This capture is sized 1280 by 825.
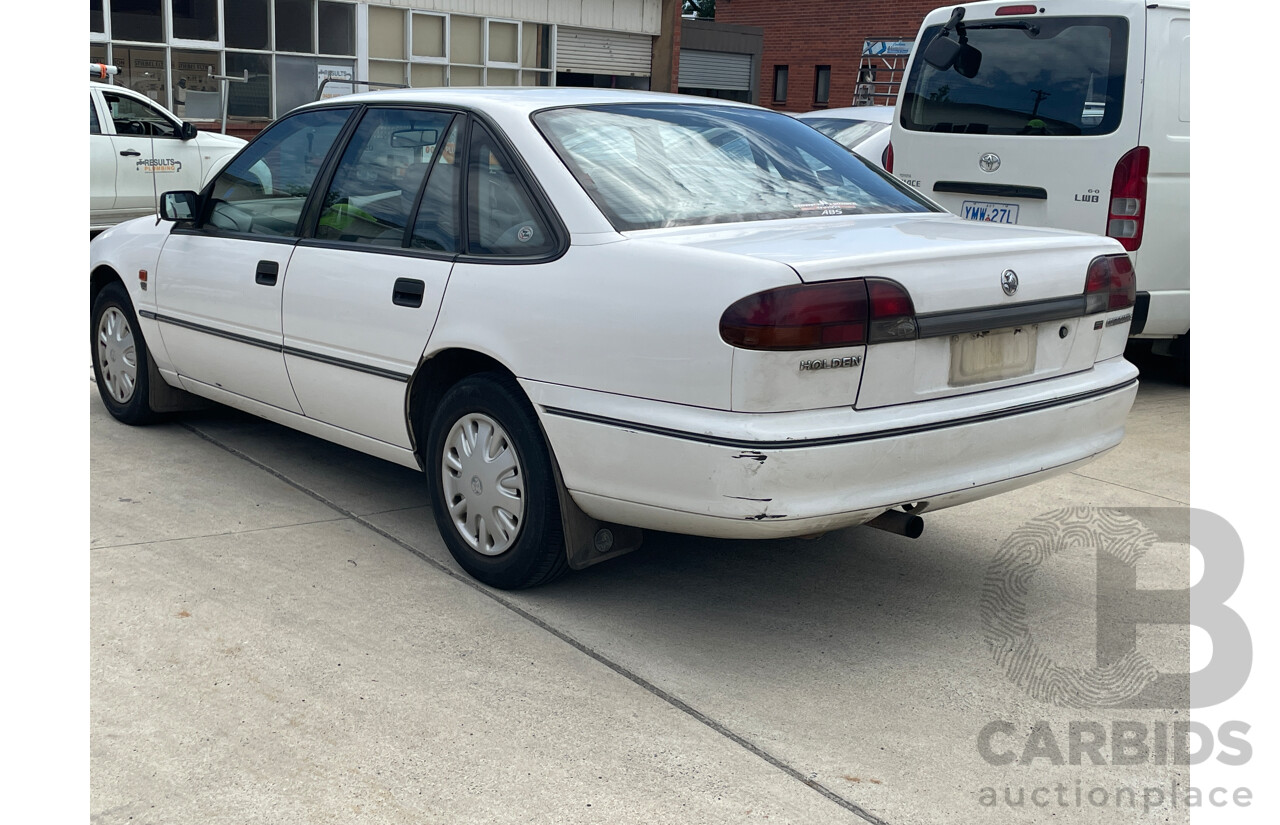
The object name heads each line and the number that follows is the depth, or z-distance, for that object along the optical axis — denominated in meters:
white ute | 14.08
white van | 7.02
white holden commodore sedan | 3.38
